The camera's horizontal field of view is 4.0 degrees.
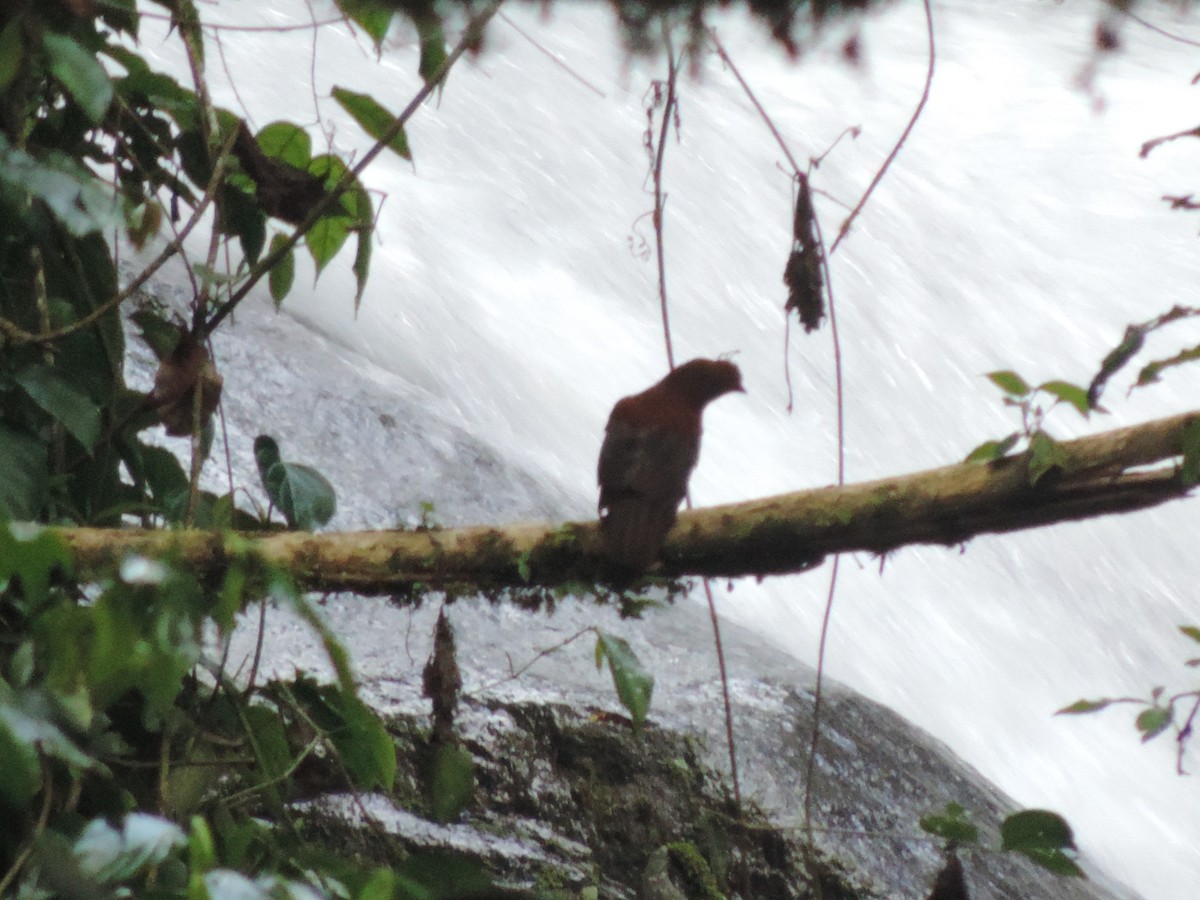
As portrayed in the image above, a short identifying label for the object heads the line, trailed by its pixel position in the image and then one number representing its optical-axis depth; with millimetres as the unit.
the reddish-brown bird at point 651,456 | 20007
